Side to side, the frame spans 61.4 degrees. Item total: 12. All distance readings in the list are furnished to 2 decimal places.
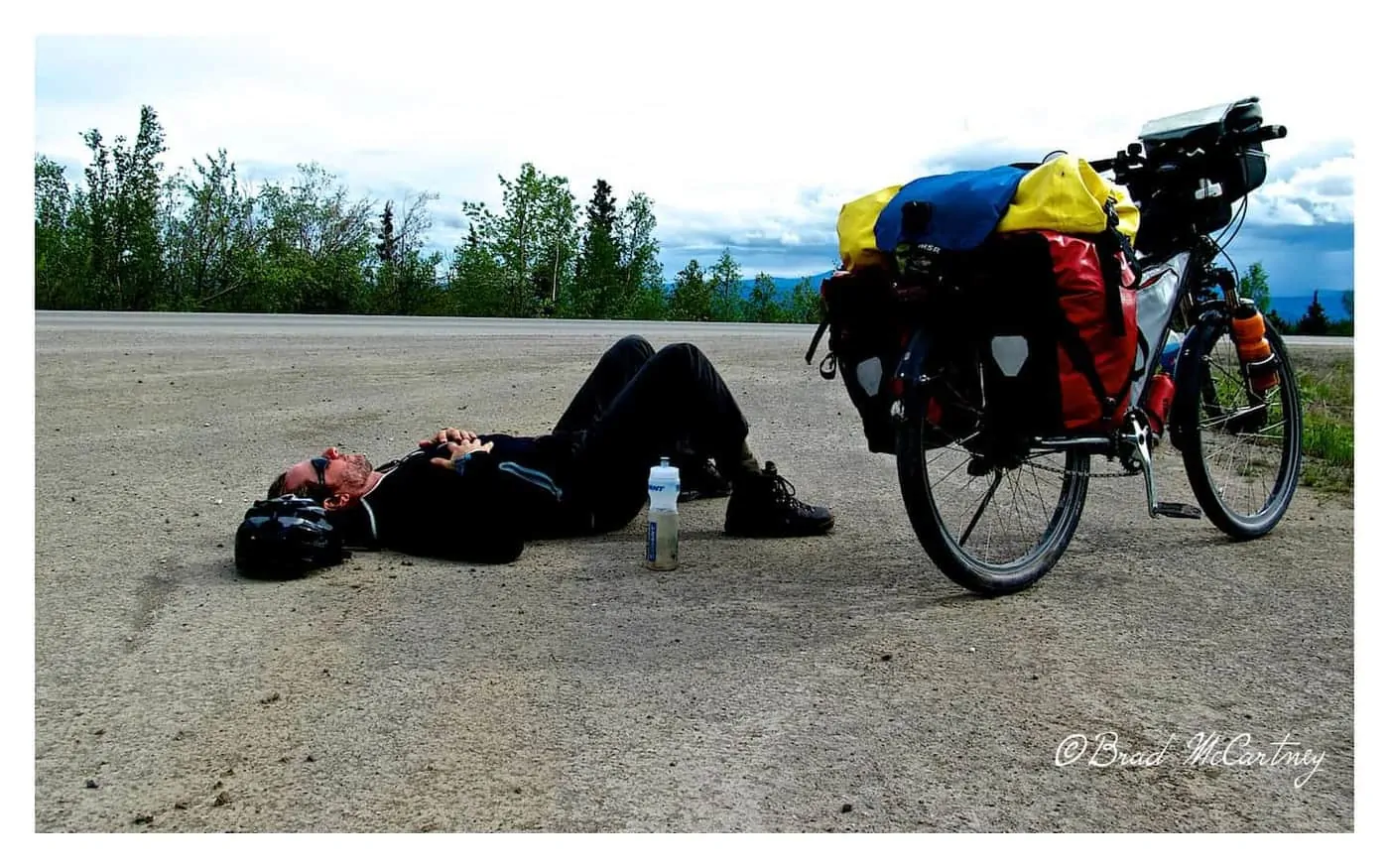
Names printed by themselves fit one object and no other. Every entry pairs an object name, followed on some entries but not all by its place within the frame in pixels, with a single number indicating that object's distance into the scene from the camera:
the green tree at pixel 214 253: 31.67
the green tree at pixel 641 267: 36.97
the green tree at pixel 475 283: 34.19
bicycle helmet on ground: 4.62
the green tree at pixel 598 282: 35.38
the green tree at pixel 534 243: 33.19
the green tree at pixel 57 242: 28.22
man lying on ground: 4.91
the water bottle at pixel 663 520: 4.83
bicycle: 4.26
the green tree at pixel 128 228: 28.11
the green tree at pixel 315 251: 33.47
